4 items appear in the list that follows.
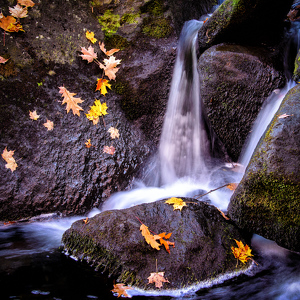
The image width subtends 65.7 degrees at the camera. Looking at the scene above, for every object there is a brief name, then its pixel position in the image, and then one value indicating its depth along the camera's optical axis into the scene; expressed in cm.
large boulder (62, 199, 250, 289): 190
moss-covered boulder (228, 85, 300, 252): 197
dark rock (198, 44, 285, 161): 333
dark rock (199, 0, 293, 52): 337
